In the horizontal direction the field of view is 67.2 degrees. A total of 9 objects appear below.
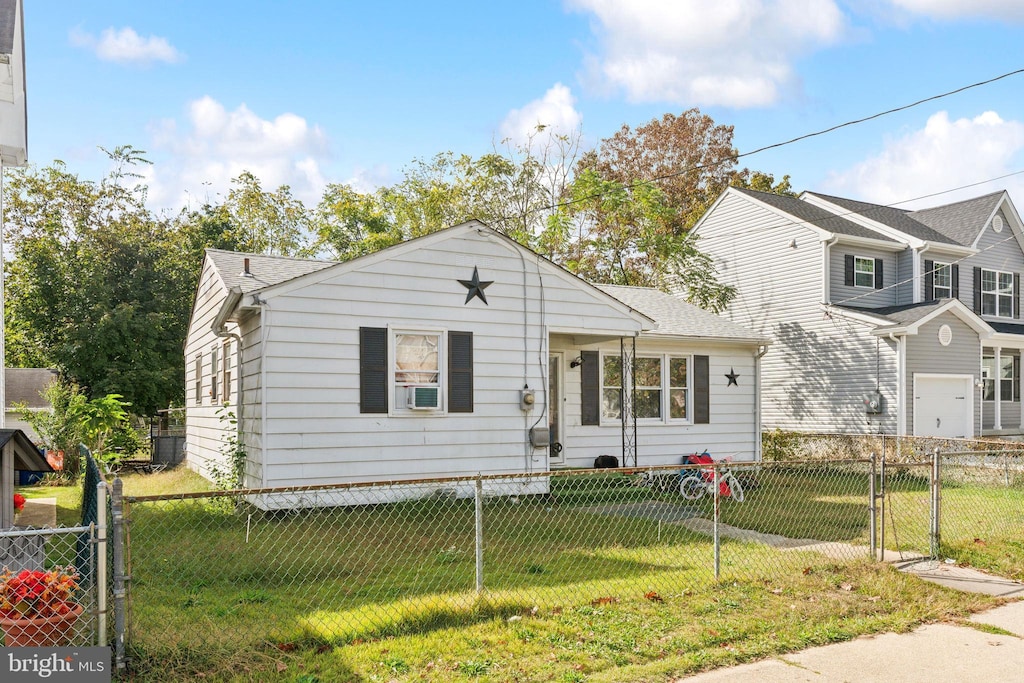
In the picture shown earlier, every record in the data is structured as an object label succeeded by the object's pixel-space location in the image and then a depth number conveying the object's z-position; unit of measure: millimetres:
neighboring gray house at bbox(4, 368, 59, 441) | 23750
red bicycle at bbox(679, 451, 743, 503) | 12324
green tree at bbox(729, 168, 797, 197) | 37844
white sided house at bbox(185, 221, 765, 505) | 10305
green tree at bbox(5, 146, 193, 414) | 23516
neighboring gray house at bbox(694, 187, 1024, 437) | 20438
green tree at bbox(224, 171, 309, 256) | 34344
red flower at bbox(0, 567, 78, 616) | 4453
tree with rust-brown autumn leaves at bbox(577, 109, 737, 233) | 37531
